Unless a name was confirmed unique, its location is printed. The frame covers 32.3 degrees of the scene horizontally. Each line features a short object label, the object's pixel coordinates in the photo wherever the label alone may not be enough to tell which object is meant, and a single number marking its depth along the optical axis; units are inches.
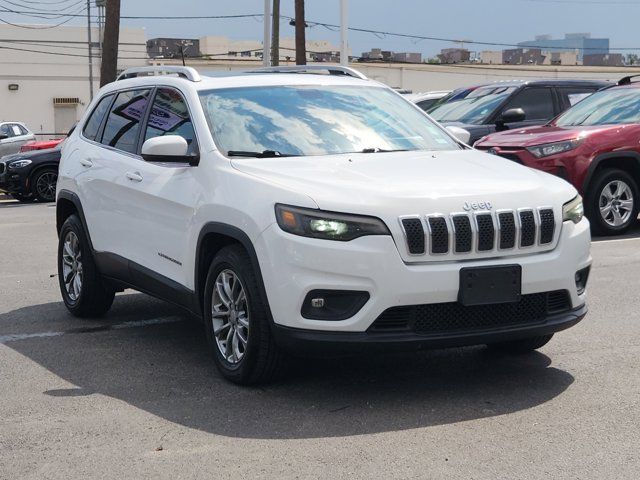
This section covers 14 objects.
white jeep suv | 216.5
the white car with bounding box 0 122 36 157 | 1225.4
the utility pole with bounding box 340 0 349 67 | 1300.4
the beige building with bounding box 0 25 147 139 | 2491.4
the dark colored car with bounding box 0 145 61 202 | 821.2
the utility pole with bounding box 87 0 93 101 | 2394.4
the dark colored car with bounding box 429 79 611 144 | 626.5
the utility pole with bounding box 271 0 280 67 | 1647.6
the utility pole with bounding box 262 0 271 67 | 1363.2
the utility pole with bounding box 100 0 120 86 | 1058.7
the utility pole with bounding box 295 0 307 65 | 1504.7
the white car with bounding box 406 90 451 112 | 778.1
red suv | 485.7
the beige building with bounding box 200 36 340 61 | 3907.5
